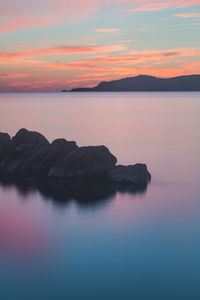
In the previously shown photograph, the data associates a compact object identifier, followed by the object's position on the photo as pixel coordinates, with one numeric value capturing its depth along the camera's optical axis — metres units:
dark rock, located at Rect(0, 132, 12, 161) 23.05
